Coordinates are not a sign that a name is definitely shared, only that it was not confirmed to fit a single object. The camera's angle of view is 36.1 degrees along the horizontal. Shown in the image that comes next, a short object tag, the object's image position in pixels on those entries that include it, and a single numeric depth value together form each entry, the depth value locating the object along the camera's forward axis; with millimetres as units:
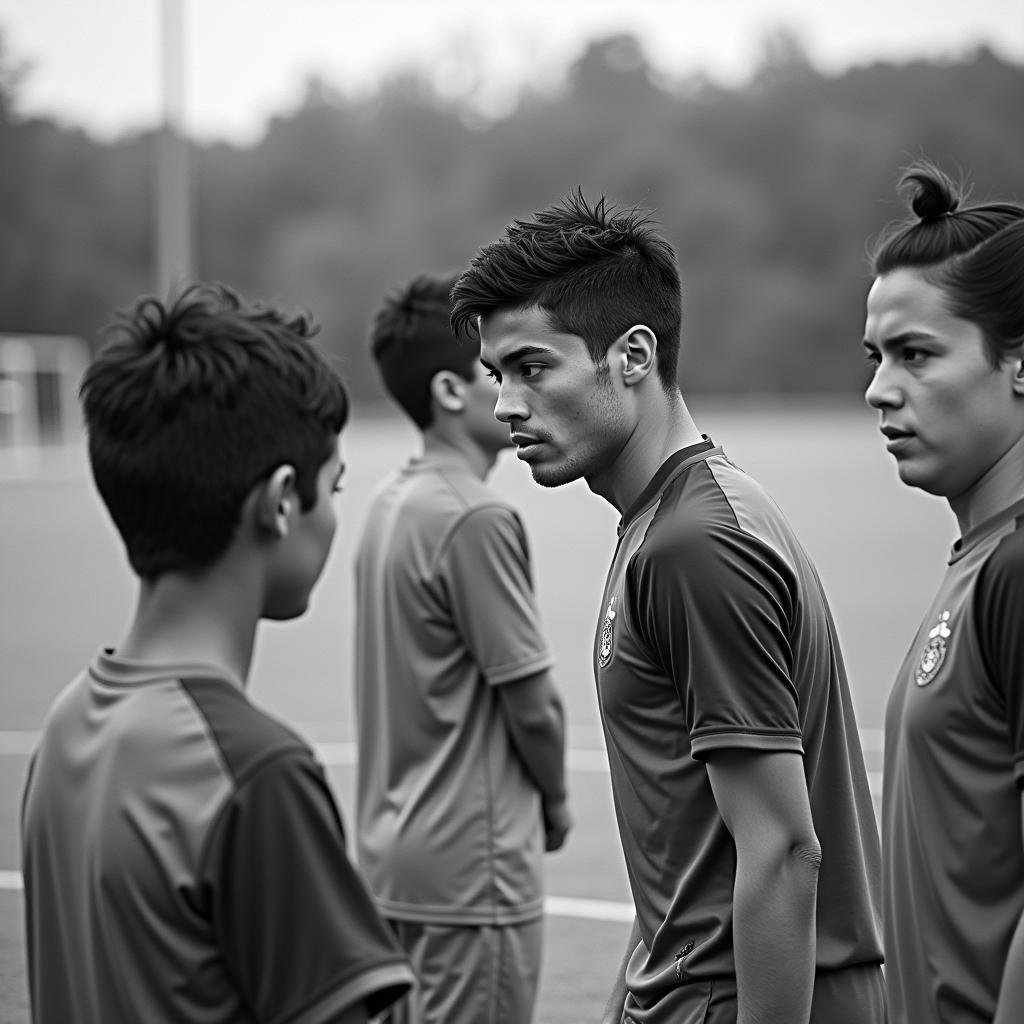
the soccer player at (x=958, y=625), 2105
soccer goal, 38656
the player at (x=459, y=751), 3875
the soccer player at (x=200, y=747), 1814
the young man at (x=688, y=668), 2297
